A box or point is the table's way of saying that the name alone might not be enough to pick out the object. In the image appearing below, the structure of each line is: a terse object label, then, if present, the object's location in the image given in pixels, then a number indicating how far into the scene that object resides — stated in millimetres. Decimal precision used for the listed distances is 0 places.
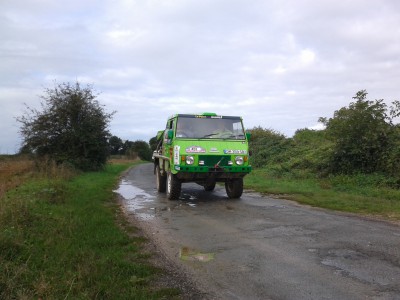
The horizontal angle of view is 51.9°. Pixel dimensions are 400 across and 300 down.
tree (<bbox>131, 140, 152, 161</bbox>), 84062
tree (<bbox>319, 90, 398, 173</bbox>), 16125
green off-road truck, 11977
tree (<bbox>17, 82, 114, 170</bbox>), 24656
